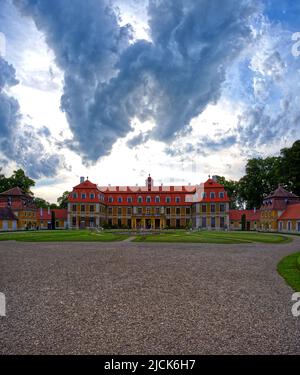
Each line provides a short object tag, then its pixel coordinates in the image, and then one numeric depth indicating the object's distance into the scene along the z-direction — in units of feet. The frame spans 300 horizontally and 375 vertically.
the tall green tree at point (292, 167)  186.80
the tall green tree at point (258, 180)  236.57
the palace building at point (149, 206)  216.13
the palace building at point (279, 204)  176.96
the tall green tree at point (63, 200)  298.52
